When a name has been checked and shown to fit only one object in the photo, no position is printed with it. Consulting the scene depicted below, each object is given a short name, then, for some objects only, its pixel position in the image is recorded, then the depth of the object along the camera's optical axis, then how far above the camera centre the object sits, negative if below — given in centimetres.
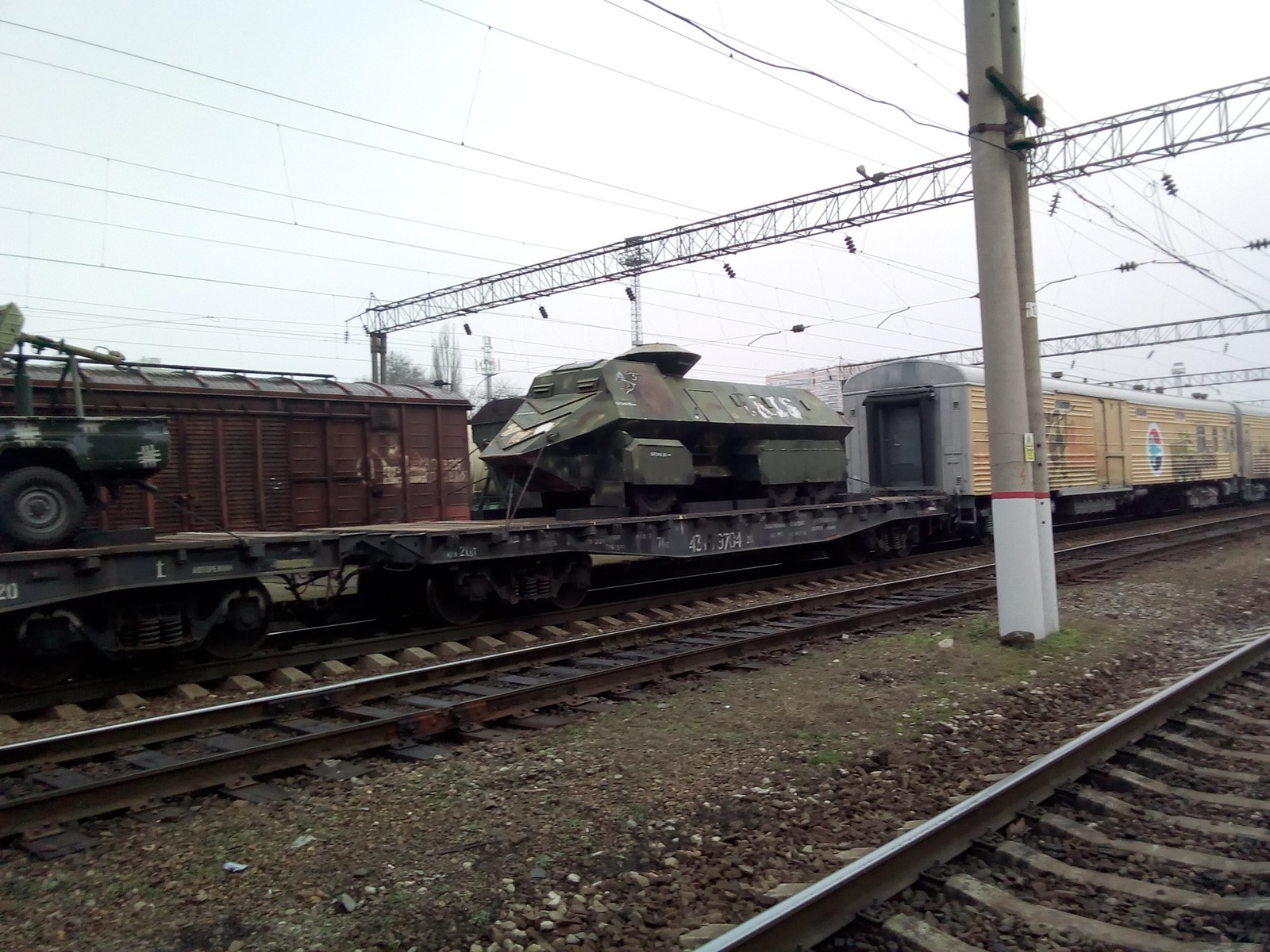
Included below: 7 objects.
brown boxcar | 1225 +97
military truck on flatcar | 750 +57
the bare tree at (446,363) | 4112 +689
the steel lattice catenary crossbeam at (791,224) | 1557 +590
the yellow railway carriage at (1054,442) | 1686 +70
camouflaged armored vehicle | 1181 +77
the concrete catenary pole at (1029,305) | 916 +173
